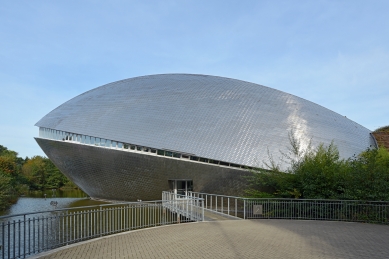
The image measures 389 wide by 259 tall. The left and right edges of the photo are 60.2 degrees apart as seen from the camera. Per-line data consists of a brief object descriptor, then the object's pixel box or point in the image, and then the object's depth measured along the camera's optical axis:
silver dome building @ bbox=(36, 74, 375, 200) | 21.06
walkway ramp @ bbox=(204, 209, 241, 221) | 14.74
